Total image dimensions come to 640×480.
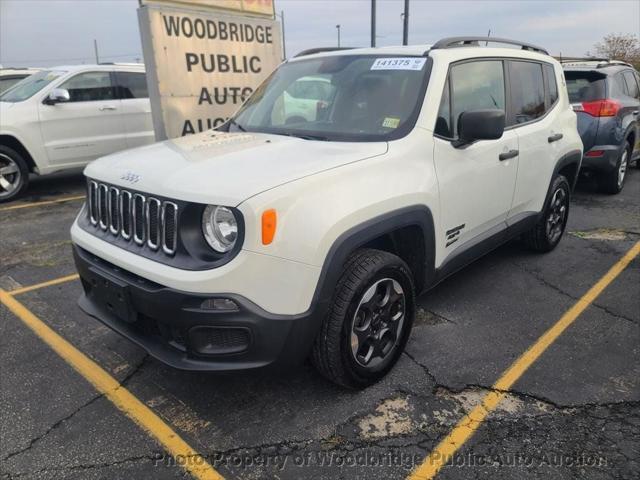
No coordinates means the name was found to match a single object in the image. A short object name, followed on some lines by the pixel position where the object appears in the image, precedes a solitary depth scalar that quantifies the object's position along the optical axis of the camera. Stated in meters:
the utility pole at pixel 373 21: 16.03
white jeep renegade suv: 2.22
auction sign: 6.01
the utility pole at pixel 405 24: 15.88
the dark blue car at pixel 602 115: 6.79
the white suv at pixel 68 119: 7.18
